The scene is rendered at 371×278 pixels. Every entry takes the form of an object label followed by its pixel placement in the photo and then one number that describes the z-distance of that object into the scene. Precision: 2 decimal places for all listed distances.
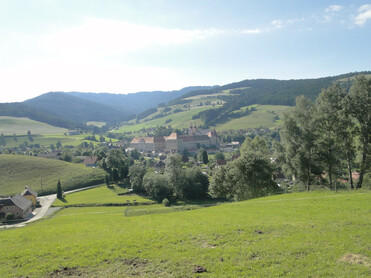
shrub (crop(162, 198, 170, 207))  58.54
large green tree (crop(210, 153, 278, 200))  38.16
